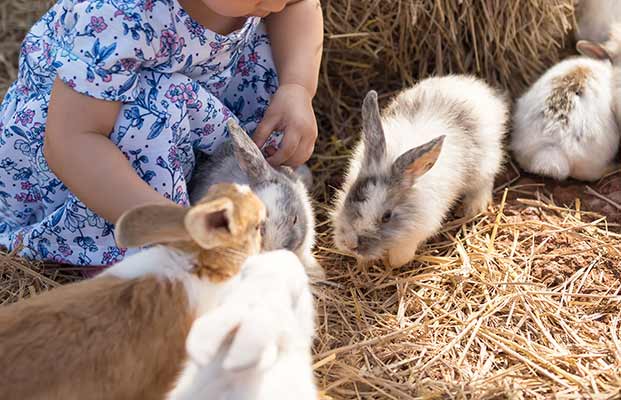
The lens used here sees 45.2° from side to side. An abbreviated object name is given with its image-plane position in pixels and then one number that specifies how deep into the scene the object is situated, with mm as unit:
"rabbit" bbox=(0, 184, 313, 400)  1610
